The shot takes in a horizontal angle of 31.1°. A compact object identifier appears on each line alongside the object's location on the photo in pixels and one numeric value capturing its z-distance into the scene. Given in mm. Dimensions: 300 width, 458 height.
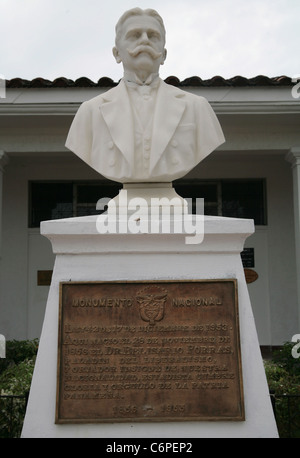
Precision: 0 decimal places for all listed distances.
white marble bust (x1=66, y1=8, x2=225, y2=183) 3695
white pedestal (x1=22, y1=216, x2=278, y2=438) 3146
